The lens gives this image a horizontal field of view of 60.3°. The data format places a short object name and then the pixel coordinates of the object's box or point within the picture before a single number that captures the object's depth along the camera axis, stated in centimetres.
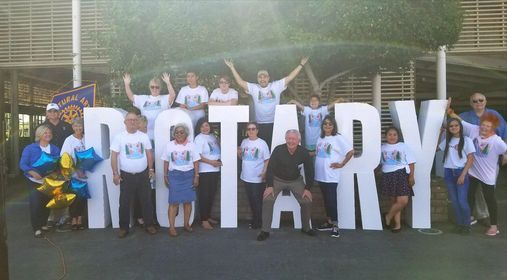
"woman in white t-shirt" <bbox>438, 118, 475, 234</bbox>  573
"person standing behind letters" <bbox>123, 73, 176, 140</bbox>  661
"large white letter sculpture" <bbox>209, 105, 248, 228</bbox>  632
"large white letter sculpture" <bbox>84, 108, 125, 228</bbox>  645
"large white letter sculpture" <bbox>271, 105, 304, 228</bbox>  628
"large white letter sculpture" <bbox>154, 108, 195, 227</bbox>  635
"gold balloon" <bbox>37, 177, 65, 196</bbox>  584
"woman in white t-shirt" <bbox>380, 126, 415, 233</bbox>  596
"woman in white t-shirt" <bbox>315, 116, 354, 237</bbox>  595
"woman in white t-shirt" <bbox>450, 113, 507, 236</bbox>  572
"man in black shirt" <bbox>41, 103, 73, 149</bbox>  642
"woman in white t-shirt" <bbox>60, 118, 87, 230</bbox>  625
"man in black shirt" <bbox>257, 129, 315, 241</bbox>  570
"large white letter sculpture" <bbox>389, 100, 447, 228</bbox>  618
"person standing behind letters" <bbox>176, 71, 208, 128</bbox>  654
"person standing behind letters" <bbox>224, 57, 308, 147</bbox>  651
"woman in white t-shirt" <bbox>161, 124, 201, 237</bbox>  593
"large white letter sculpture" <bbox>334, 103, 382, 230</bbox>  618
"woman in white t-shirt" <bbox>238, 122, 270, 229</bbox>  612
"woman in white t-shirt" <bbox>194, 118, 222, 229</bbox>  622
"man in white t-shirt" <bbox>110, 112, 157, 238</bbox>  588
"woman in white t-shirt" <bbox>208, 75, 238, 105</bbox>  653
